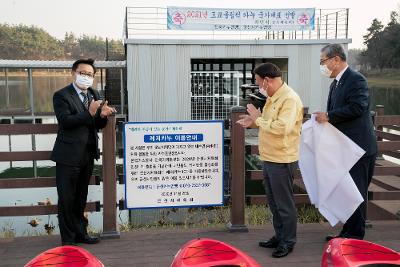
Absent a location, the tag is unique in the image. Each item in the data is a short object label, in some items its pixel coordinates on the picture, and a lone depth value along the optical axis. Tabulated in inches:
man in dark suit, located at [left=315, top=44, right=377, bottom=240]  142.9
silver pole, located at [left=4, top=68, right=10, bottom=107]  682.2
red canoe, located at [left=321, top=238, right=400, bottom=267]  91.0
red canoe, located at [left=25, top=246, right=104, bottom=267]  90.2
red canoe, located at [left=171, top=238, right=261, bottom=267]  90.7
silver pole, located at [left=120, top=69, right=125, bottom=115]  652.7
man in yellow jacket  133.6
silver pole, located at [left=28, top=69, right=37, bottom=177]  602.9
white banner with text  653.3
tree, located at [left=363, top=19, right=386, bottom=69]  2472.9
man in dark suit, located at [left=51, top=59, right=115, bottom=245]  145.9
